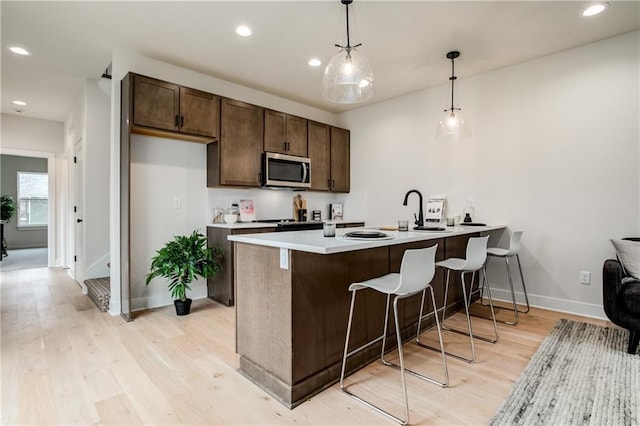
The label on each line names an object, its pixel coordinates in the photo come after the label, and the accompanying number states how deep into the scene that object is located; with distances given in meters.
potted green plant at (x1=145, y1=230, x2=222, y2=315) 3.18
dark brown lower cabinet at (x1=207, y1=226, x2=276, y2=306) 3.47
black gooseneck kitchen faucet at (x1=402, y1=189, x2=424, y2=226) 3.01
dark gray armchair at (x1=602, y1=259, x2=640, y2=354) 2.24
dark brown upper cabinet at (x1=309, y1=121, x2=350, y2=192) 4.71
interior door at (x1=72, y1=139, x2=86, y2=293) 4.31
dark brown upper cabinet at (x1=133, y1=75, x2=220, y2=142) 3.10
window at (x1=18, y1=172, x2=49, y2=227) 8.29
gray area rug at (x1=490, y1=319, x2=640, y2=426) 1.63
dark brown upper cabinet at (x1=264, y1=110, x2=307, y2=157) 4.13
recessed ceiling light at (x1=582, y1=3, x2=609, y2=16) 2.51
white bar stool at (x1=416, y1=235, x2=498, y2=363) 2.39
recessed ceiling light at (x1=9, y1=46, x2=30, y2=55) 3.22
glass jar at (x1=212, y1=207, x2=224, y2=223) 3.92
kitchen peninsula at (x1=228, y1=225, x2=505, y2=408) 1.78
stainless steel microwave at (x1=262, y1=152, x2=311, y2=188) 4.08
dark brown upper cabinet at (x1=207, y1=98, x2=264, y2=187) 3.70
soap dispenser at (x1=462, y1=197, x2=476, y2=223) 3.86
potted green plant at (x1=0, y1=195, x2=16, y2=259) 7.28
